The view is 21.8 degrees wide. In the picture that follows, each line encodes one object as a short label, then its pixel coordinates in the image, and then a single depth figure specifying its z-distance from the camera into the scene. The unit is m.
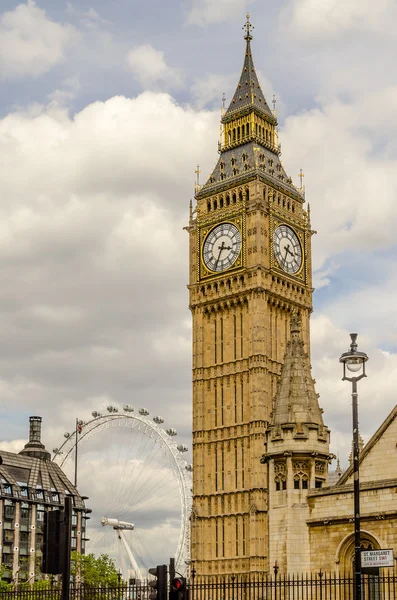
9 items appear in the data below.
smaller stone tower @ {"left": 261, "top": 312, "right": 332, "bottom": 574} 36.91
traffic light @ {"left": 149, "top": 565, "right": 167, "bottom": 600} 25.56
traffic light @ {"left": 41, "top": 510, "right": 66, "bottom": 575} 22.77
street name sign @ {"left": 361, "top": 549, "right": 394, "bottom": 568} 29.11
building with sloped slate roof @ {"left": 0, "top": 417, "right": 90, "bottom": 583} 130.75
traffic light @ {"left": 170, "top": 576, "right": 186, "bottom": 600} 25.92
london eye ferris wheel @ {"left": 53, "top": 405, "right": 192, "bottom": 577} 124.44
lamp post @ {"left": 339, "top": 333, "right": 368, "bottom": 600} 27.62
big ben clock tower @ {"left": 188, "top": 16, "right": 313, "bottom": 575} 96.38
